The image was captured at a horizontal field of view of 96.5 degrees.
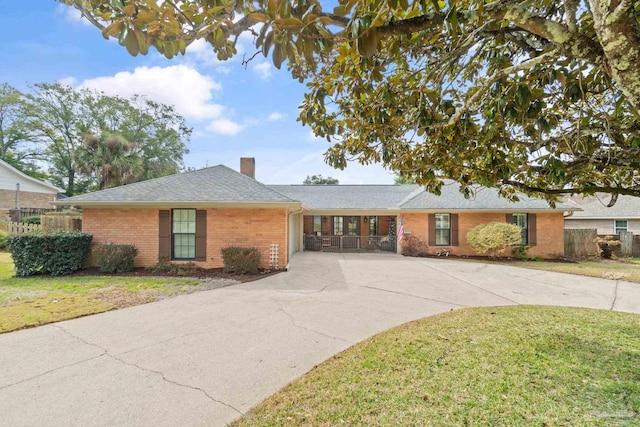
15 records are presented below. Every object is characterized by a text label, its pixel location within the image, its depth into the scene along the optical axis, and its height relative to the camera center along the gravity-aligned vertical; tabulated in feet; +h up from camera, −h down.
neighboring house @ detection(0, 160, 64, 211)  70.28 +8.00
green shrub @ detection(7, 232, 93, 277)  29.50 -3.36
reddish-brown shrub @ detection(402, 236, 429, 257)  52.03 -4.90
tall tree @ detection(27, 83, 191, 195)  101.35 +36.09
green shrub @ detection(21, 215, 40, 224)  57.47 +0.13
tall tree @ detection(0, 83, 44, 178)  96.78 +30.67
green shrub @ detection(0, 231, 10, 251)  46.40 -3.38
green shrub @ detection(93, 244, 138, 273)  31.89 -4.17
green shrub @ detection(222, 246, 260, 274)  32.14 -4.46
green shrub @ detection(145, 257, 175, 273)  33.40 -5.47
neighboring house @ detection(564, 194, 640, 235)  66.80 +0.53
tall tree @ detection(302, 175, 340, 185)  171.53 +25.31
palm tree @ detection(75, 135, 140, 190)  69.92 +14.74
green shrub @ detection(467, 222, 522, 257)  45.44 -2.59
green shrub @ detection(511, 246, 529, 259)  49.55 -5.52
